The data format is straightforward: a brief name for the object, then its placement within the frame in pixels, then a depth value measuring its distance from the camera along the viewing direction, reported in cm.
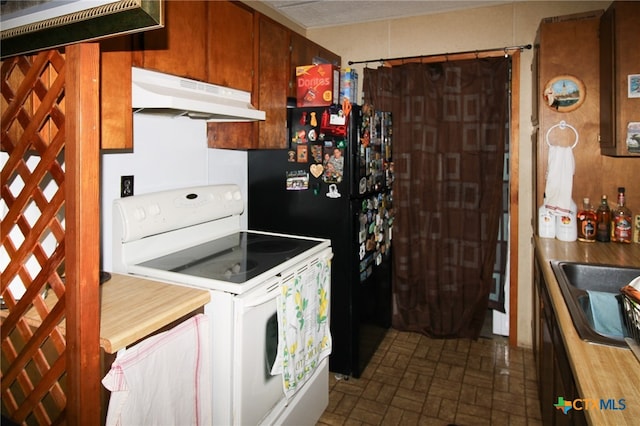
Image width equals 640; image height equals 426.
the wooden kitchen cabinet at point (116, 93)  141
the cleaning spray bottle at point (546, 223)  249
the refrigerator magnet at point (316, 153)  251
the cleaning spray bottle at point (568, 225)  240
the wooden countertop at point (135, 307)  117
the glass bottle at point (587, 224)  238
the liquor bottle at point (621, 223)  233
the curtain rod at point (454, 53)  289
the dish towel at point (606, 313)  153
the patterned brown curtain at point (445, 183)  298
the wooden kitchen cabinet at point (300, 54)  262
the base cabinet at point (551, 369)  122
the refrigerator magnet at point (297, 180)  257
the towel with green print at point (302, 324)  177
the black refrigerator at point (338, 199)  247
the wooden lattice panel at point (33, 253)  97
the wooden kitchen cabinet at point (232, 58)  196
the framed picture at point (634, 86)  202
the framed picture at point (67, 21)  77
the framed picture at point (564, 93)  241
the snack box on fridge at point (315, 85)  256
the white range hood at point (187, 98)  155
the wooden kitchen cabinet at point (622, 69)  200
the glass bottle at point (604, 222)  237
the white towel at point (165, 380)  117
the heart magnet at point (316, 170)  251
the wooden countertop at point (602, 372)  86
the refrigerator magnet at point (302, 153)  255
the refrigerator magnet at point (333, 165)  246
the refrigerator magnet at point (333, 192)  249
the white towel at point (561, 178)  243
